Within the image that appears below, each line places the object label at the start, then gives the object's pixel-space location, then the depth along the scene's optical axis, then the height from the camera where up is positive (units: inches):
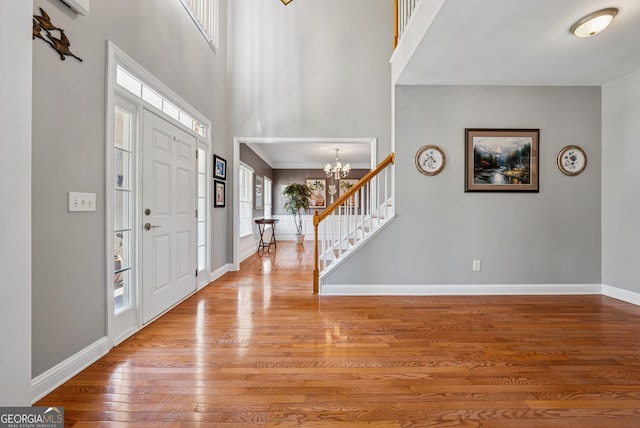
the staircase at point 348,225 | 138.7 -5.7
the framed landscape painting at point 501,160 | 138.3 +25.5
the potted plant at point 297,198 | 336.5 +17.6
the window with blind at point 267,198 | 349.2 +18.4
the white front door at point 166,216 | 105.0 -1.1
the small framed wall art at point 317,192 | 382.6 +28.1
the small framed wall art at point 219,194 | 169.8 +11.4
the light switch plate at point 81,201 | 72.4 +2.8
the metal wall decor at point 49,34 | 63.1 +40.0
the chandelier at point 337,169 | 303.6 +46.2
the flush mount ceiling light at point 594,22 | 86.6 +58.1
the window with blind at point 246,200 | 255.4 +11.8
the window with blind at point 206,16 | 139.6 +101.8
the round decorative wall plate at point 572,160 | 138.6 +25.7
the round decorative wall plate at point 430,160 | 139.1 +25.5
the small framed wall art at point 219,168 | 167.9 +27.0
